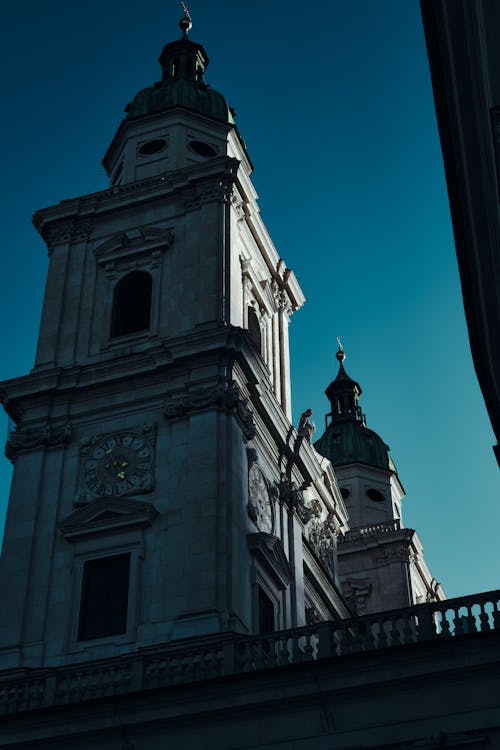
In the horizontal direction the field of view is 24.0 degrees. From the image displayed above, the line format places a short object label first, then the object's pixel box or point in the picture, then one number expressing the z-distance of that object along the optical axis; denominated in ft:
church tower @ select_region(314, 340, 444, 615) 151.43
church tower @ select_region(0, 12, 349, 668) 89.71
